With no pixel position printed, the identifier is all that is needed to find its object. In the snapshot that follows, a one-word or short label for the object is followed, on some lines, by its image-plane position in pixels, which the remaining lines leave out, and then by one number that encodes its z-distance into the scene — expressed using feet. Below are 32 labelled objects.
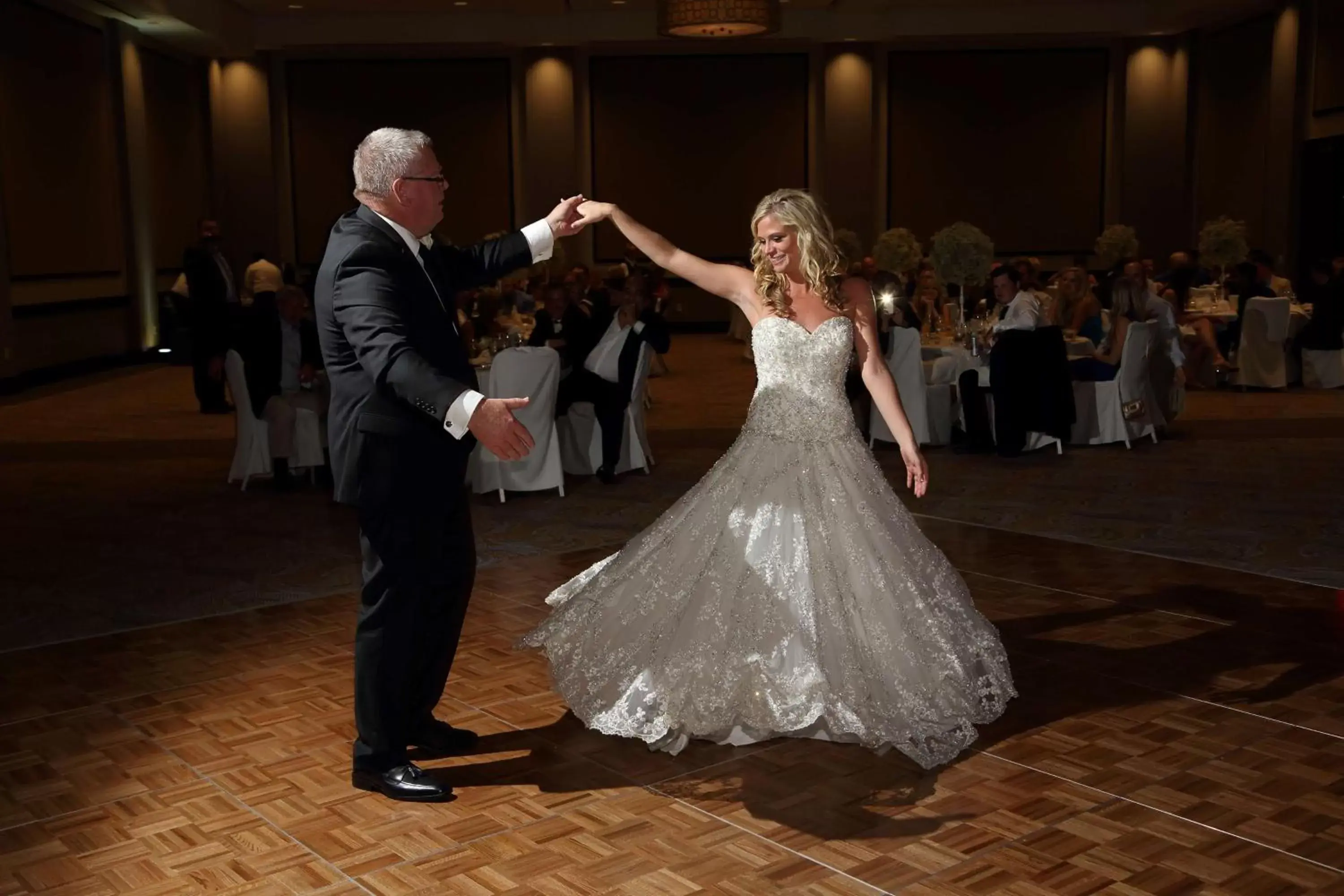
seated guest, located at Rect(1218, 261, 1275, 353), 36.88
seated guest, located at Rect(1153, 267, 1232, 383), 37.63
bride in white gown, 11.67
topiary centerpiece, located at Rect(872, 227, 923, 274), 34.17
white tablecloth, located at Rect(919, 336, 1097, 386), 28.02
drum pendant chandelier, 31.81
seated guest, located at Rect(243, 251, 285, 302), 44.55
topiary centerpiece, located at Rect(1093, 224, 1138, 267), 39.73
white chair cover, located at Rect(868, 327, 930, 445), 27.81
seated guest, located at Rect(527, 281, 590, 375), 27.17
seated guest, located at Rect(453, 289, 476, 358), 26.45
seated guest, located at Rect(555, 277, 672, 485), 24.71
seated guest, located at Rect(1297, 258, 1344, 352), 35.68
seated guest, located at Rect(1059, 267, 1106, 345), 30.73
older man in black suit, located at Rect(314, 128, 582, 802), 9.89
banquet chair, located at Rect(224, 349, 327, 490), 24.57
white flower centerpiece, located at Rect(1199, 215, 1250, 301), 40.32
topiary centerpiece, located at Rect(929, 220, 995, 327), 29.12
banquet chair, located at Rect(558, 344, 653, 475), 25.23
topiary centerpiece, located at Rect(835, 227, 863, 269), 34.53
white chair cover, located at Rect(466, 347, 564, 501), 22.70
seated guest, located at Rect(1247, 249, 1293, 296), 36.91
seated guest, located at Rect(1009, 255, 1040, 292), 32.17
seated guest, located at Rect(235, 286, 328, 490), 24.36
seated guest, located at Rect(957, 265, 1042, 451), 26.63
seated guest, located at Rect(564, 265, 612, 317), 30.04
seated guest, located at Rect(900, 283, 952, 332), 32.14
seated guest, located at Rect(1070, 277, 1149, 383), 27.76
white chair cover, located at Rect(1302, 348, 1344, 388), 36.47
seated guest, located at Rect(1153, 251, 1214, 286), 39.47
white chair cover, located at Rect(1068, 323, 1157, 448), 27.50
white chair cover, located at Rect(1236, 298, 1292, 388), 35.53
